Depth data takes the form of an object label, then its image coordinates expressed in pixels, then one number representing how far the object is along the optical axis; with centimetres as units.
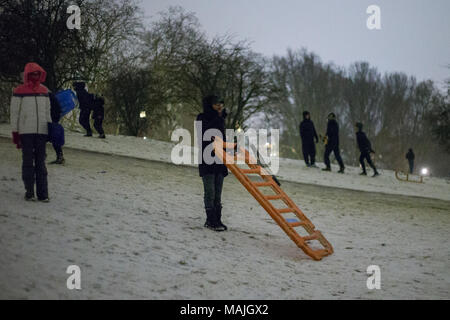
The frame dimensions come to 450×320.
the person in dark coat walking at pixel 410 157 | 2744
